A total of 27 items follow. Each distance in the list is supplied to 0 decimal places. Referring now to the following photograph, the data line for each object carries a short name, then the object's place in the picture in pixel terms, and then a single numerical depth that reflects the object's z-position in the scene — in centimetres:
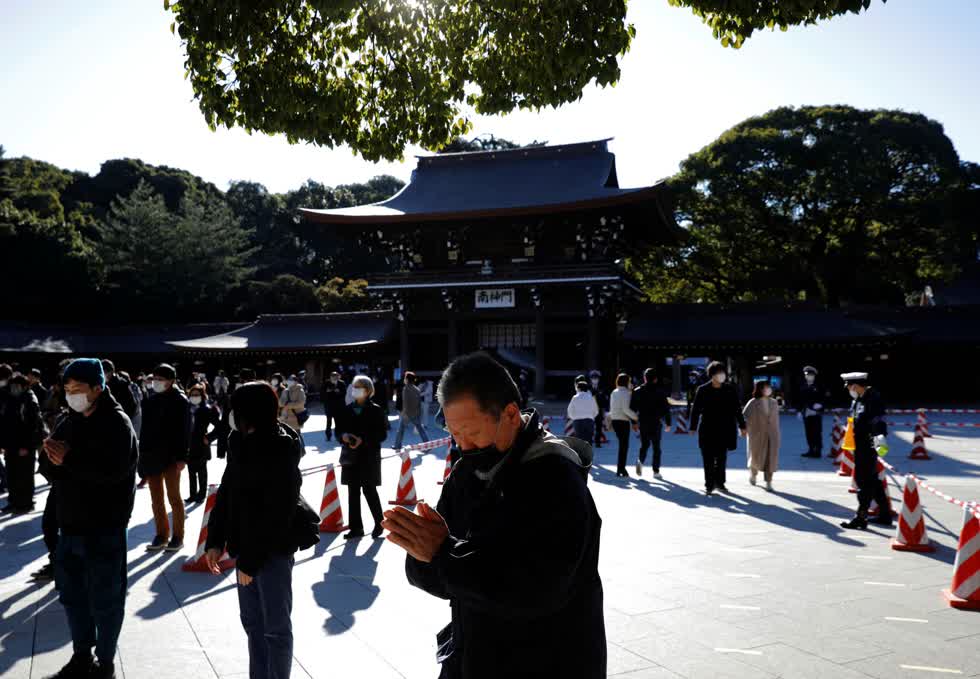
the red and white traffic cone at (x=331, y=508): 732
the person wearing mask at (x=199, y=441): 866
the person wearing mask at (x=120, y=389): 598
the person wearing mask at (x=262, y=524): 329
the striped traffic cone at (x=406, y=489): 831
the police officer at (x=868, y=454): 722
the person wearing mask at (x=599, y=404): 1499
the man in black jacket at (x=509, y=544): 179
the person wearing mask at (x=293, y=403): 1088
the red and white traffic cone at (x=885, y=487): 736
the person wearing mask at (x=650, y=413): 1084
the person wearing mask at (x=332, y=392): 1302
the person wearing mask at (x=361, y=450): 691
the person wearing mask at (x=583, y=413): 1123
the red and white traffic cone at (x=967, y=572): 494
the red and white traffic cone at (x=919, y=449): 1284
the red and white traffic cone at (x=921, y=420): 1329
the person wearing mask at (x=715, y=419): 926
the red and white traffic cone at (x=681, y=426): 1832
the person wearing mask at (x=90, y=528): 376
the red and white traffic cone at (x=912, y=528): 638
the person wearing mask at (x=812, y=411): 1241
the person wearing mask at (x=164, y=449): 644
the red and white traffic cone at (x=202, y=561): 580
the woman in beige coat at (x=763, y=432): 980
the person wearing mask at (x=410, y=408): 1422
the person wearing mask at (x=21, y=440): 792
